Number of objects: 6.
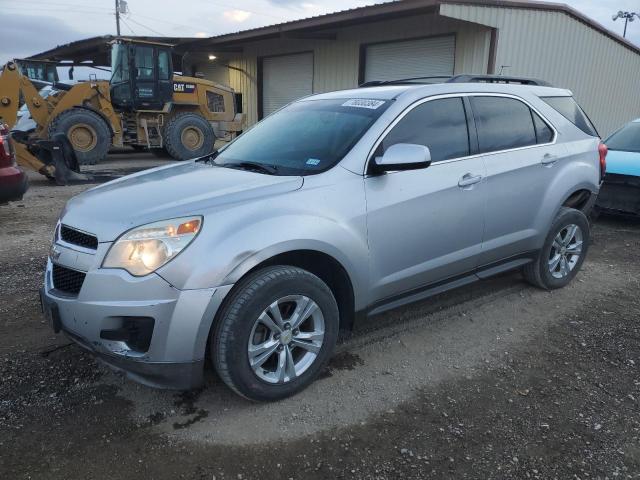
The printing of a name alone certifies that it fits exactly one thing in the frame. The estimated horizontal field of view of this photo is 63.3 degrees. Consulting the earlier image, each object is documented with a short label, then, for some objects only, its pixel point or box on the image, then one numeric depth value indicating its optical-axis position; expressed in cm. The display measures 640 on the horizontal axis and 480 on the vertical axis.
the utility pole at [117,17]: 4309
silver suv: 259
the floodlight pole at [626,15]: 3890
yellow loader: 1026
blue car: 697
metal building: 1180
